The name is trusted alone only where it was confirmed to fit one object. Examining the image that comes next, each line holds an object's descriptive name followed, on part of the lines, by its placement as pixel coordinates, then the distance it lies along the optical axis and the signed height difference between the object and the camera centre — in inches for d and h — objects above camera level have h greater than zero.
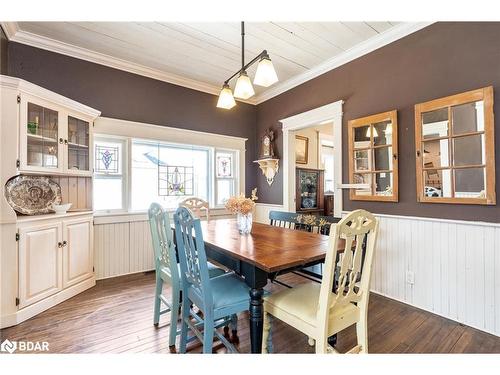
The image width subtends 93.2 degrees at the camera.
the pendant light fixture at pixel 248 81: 67.6 +32.9
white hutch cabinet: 78.5 -6.2
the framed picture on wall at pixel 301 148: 171.3 +30.7
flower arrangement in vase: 80.8 -6.8
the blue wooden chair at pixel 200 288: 54.2 -25.8
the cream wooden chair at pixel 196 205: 117.8 -7.0
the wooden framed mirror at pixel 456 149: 73.5 +13.6
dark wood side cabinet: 157.6 -0.8
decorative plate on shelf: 89.1 -0.9
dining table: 52.7 -15.3
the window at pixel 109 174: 118.6 +9.0
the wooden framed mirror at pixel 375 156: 96.0 +14.3
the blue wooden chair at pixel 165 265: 68.2 -23.7
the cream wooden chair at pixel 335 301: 46.8 -25.9
